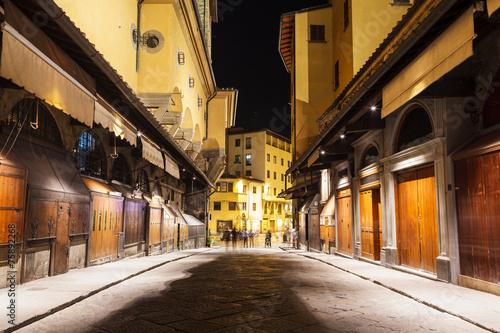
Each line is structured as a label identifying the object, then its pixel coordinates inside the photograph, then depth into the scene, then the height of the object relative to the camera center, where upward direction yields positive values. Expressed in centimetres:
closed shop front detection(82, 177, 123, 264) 1299 -14
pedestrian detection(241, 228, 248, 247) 4113 -210
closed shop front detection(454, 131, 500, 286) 828 +24
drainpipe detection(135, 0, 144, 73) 1989 +871
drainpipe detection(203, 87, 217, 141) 3819 +994
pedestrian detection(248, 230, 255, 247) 5046 -231
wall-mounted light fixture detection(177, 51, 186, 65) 2289 +902
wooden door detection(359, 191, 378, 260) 1605 -19
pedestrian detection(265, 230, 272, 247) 4075 -213
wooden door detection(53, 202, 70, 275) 1051 -65
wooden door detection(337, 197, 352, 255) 1883 -31
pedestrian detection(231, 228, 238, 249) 3876 -178
